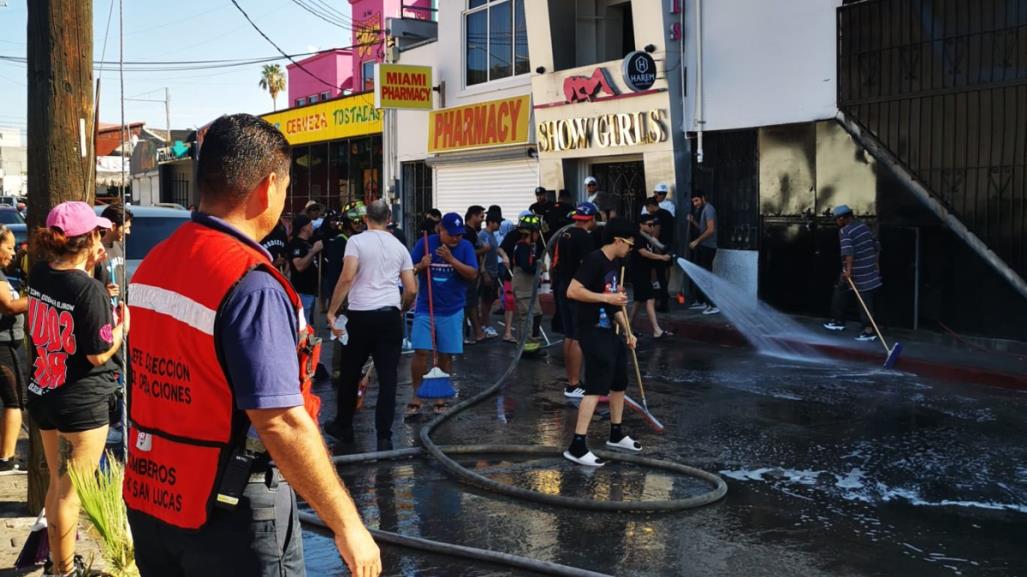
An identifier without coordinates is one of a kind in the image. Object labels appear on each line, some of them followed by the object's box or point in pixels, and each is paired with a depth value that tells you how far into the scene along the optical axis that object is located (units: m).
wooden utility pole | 5.46
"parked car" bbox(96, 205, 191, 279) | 12.98
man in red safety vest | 2.41
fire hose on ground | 5.02
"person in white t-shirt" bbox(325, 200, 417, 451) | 7.73
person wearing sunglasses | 7.23
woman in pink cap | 4.46
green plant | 4.46
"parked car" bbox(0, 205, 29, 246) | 18.97
